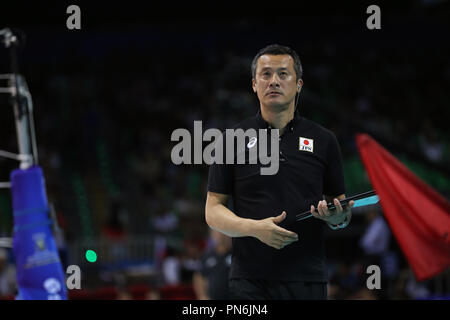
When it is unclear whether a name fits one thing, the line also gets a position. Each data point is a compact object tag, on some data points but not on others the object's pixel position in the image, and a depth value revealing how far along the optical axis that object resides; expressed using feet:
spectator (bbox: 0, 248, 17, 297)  61.94
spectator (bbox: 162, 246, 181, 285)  70.23
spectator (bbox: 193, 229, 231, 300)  40.68
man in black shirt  19.57
